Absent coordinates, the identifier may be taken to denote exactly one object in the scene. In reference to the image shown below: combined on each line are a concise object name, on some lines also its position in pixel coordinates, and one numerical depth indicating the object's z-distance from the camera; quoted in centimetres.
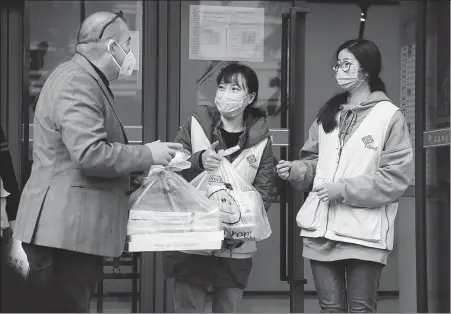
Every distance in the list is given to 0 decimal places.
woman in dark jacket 364
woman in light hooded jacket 339
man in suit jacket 280
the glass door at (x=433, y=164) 459
